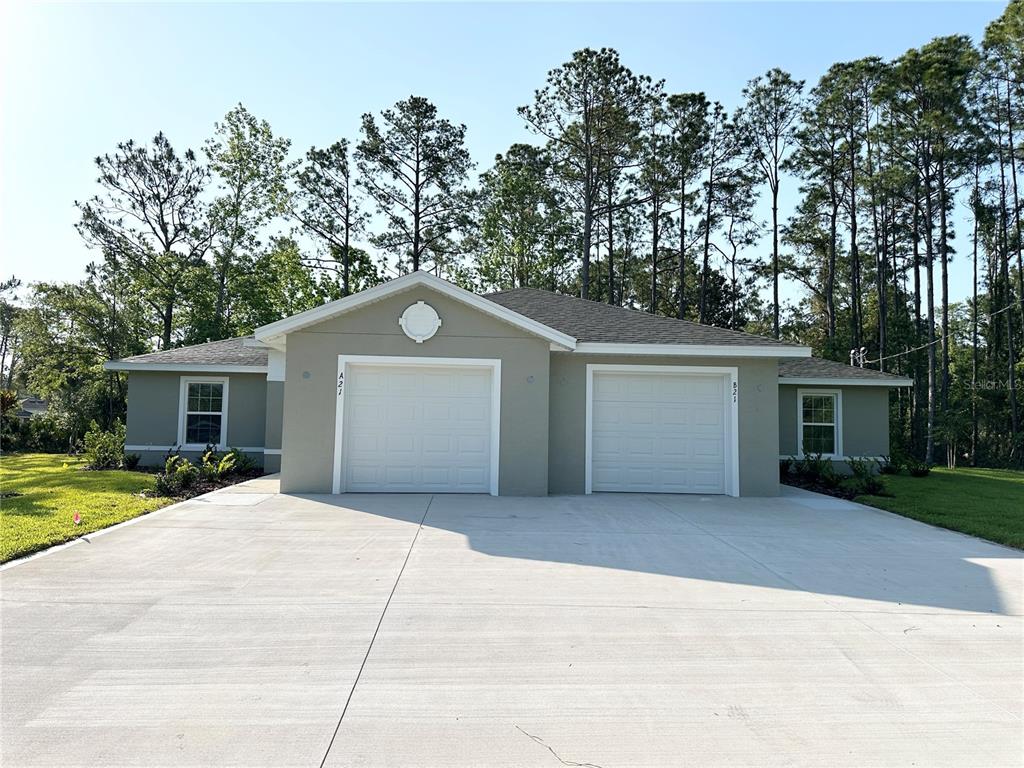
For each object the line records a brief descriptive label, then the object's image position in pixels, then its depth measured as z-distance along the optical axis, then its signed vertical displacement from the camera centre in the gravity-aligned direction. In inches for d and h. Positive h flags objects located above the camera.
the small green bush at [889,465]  626.8 -45.5
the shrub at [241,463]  518.4 -46.5
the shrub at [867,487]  468.4 -52.2
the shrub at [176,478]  412.5 -48.4
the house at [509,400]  397.1 +9.5
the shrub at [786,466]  599.4 -46.9
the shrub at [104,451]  587.8 -43.4
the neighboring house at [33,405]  1553.8 +1.5
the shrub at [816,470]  511.8 -45.4
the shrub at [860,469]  493.5 -40.4
